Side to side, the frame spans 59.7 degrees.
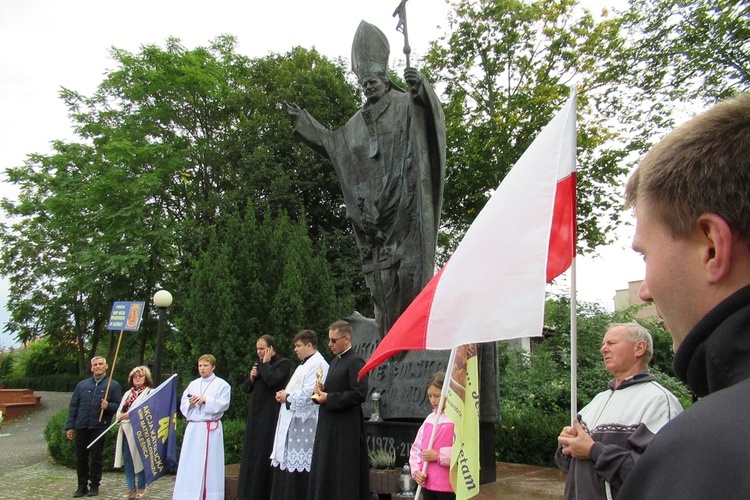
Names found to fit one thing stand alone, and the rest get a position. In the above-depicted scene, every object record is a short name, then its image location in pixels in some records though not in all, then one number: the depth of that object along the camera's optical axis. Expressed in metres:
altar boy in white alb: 7.85
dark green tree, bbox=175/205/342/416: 13.79
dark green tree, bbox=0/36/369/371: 22.86
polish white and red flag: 3.18
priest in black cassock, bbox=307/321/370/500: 6.11
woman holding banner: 8.70
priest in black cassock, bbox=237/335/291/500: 7.51
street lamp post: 12.10
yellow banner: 4.56
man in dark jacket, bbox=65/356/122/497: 9.90
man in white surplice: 6.70
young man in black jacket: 0.80
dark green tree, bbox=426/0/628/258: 21.69
